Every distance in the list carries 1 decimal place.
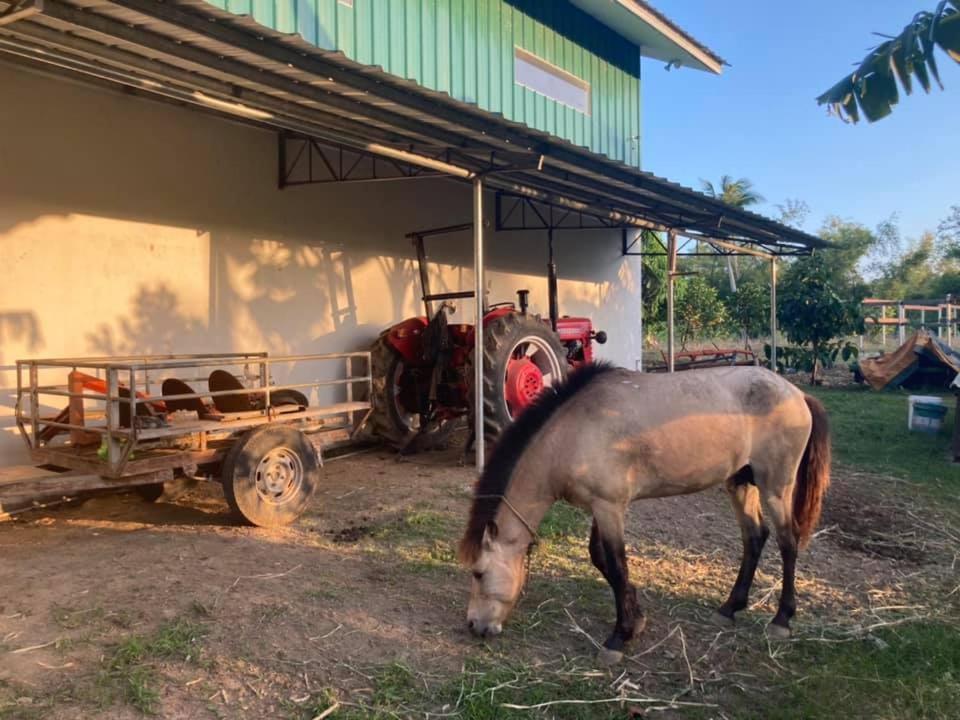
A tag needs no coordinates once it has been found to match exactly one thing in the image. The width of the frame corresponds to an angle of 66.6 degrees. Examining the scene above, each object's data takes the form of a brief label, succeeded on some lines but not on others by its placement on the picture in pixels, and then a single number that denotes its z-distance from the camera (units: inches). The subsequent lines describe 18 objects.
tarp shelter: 579.2
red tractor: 290.5
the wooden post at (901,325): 755.0
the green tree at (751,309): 774.5
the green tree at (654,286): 805.2
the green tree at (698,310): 853.2
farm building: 171.6
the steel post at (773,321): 510.6
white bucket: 376.8
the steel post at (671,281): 444.5
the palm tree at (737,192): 1288.1
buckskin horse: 137.9
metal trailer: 175.8
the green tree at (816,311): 655.1
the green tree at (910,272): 1675.7
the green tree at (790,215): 1865.5
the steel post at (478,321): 253.9
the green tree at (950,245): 1380.3
